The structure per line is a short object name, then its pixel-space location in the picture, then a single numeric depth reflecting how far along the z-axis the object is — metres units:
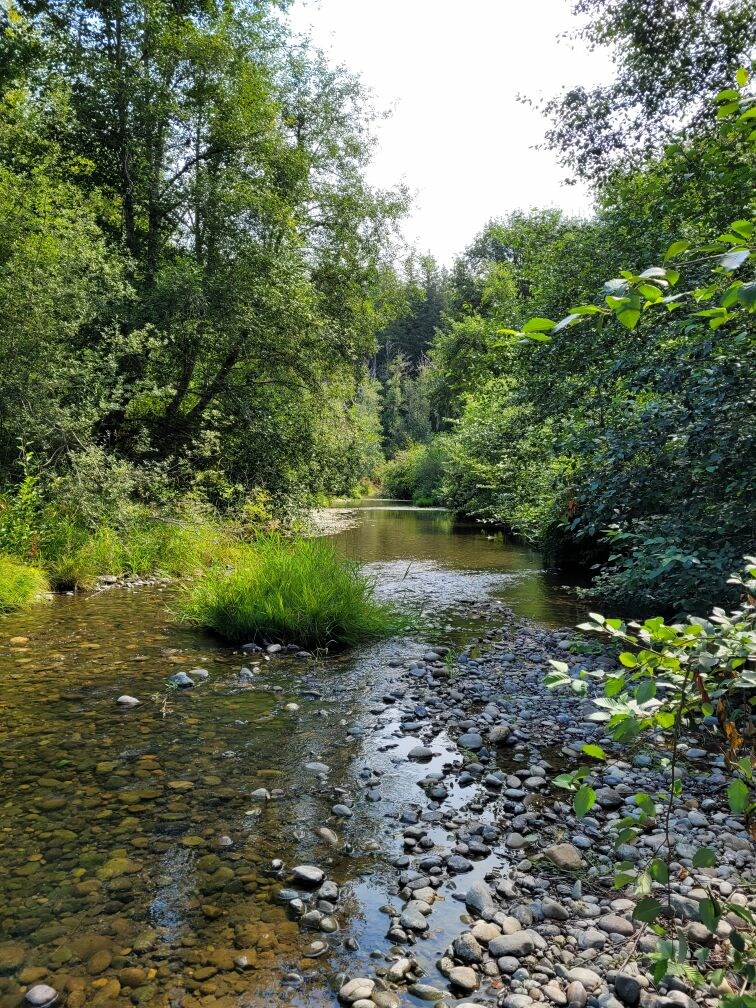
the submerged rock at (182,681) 6.54
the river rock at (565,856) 3.73
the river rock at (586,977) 2.79
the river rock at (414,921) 3.24
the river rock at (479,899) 3.37
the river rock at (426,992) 2.80
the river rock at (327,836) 3.99
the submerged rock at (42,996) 2.69
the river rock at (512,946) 3.04
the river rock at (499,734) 5.50
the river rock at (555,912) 3.28
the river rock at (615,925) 3.12
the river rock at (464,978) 2.84
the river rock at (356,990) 2.77
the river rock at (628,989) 2.71
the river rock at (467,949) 3.01
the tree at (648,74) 9.24
